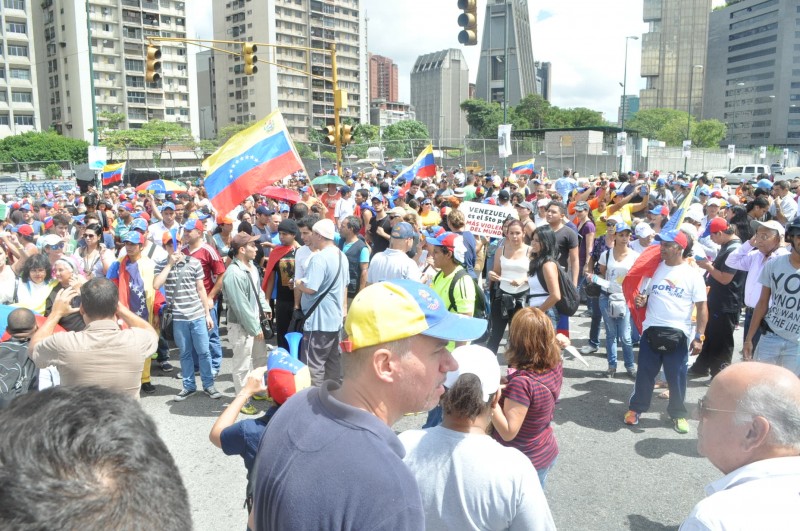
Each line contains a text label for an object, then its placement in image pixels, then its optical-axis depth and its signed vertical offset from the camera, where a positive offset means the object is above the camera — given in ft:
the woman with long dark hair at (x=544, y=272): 19.58 -3.29
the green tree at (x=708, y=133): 324.60 +18.58
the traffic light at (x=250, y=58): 49.62 +9.31
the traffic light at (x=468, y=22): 37.50 +9.08
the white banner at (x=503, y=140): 63.57 +3.09
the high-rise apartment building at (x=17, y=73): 241.14 +39.59
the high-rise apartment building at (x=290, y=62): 332.80 +61.90
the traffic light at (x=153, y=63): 49.37 +9.02
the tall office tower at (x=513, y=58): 416.05 +84.62
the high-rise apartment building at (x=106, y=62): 263.29 +49.31
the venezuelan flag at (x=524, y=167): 64.88 +0.29
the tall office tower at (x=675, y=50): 506.89 +98.71
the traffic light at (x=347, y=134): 48.94 +2.91
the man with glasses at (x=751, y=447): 5.40 -2.85
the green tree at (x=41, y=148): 208.54 +8.84
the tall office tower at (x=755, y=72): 385.50 +64.59
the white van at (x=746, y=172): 133.59 -0.84
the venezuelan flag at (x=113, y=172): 73.95 +0.01
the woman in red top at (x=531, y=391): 10.64 -3.90
